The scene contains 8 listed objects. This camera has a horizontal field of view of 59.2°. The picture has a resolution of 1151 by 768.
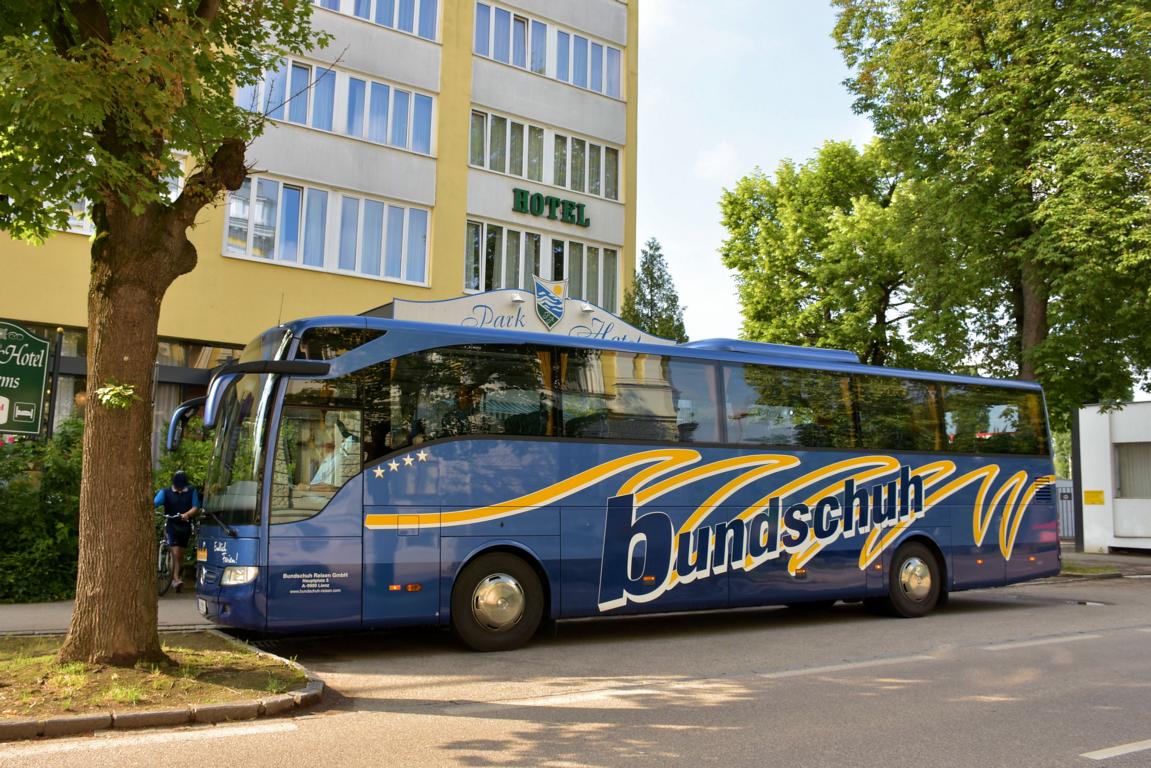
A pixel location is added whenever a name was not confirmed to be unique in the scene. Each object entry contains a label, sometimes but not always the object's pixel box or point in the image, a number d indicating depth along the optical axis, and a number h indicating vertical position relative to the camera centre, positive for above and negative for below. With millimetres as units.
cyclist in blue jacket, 14742 -70
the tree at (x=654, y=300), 24219 +5097
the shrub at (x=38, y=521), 13383 -202
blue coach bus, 9797 +335
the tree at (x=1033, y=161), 19703 +7259
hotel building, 20938 +7835
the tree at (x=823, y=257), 35938 +9514
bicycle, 14609 -790
